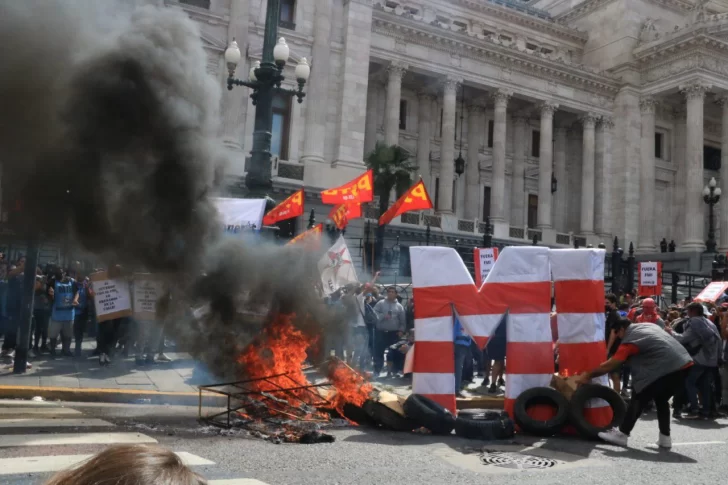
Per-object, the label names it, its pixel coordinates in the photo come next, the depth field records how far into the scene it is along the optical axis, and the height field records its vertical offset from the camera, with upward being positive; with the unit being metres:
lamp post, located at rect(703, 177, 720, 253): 27.94 +5.41
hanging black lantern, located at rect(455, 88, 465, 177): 33.72 +7.69
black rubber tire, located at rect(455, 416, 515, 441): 6.94 -1.28
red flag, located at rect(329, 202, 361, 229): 16.25 +2.17
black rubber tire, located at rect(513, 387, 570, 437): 7.17 -1.09
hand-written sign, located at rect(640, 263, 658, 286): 17.94 +1.20
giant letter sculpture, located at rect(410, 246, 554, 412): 7.44 -0.05
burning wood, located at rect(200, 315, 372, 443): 7.21 -1.03
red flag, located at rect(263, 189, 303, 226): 14.17 +1.92
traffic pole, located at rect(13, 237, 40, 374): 9.42 -0.53
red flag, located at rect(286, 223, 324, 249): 11.00 +1.03
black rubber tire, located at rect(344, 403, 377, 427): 7.41 -1.30
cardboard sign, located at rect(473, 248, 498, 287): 14.09 +1.03
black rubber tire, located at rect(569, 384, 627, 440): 7.11 -1.00
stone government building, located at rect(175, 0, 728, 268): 28.81 +11.12
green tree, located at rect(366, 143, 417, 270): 28.05 +5.63
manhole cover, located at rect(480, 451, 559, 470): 5.79 -1.38
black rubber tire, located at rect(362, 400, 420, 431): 7.23 -1.27
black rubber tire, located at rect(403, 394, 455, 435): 7.10 -1.18
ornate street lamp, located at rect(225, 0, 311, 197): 10.02 +2.95
